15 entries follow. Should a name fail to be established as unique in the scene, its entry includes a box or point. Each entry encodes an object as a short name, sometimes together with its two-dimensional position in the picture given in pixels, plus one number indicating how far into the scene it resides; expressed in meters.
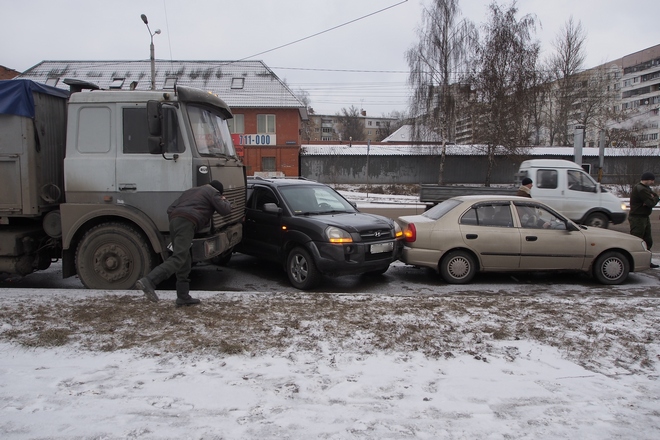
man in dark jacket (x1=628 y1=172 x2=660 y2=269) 8.11
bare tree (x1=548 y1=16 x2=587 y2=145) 46.09
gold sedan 7.24
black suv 6.62
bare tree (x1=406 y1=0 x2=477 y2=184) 31.91
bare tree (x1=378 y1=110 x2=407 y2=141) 95.06
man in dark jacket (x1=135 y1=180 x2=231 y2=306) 5.14
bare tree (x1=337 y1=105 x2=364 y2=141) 88.44
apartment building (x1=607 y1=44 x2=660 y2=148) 82.81
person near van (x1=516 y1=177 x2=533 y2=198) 9.58
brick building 35.94
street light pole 18.89
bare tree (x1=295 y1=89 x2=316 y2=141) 56.74
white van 12.34
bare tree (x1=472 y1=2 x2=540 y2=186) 30.03
